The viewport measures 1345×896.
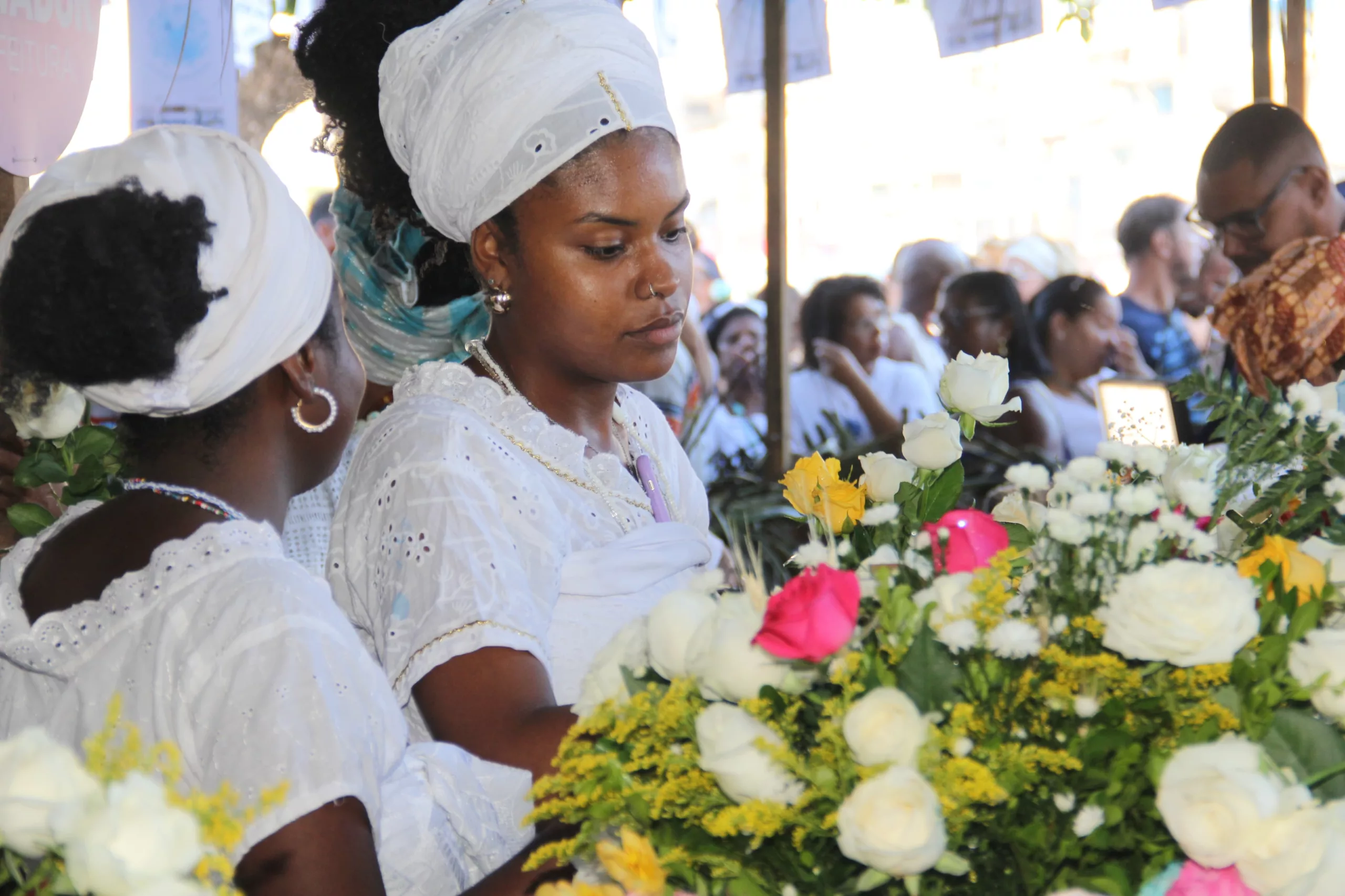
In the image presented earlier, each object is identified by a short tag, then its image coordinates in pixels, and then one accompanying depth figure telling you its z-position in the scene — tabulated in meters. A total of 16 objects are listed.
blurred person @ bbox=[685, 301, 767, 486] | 5.04
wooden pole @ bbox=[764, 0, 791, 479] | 4.29
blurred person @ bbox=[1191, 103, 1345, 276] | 3.69
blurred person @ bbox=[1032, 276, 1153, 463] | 4.69
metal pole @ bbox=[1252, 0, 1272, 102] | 4.27
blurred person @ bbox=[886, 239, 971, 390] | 5.88
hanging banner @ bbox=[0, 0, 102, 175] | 2.69
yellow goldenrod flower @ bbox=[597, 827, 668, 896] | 0.93
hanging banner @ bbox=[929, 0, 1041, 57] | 4.29
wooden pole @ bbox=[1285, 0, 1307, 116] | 4.20
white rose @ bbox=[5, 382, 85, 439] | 1.90
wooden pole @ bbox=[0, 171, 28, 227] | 2.70
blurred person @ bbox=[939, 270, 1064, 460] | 4.73
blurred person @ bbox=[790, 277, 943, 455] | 5.11
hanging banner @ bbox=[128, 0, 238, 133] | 3.53
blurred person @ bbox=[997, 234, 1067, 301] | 6.29
